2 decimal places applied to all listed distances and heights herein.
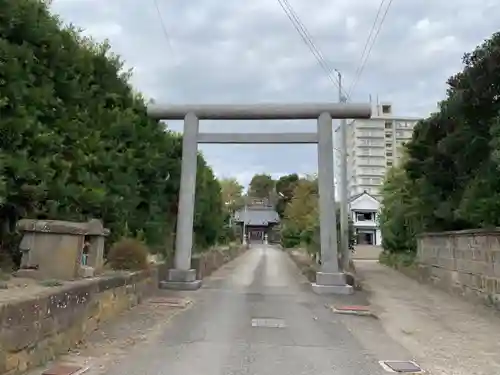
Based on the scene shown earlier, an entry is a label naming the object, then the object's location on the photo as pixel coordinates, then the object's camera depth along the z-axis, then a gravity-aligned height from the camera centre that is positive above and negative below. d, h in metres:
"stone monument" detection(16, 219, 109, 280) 6.89 +0.14
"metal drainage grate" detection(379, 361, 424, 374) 5.34 -1.09
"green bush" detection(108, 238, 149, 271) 9.98 +0.11
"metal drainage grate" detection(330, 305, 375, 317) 9.70 -0.87
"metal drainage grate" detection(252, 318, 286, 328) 8.00 -0.96
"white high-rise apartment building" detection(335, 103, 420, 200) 80.56 +20.35
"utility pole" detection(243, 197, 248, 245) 59.30 +4.73
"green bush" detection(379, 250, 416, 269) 19.12 +0.41
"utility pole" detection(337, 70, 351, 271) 17.41 +2.16
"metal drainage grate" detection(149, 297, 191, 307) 10.26 -0.84
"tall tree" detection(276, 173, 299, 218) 61.27 +9.81
